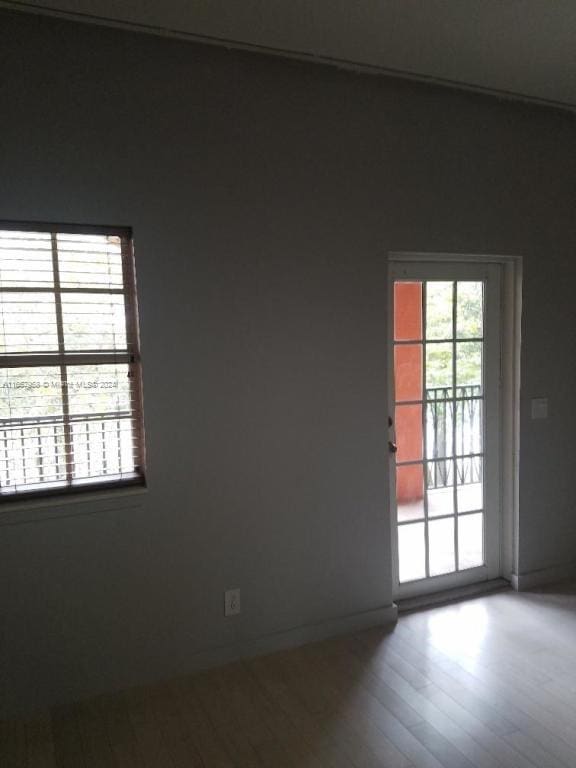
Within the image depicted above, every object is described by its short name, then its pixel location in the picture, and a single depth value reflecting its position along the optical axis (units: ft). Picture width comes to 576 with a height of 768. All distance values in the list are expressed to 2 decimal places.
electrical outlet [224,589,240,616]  8.55
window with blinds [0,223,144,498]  7.21
